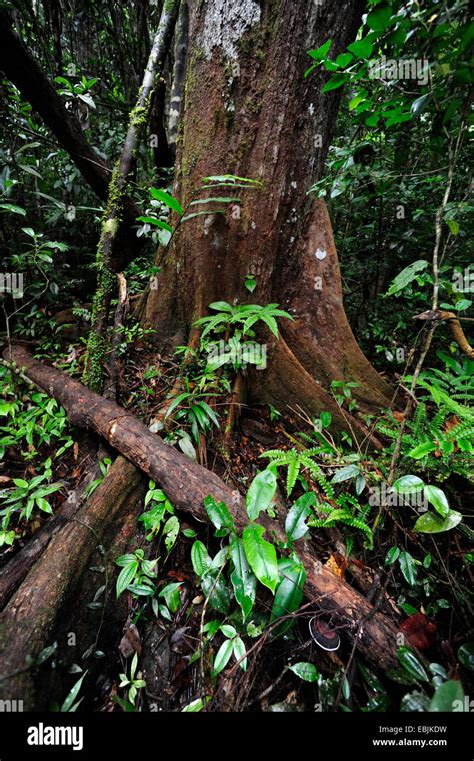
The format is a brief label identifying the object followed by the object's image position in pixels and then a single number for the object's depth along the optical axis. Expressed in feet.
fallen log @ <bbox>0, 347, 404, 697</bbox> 4.14
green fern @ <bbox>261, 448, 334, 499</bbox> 5.84
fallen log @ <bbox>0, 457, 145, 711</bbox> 3.75
